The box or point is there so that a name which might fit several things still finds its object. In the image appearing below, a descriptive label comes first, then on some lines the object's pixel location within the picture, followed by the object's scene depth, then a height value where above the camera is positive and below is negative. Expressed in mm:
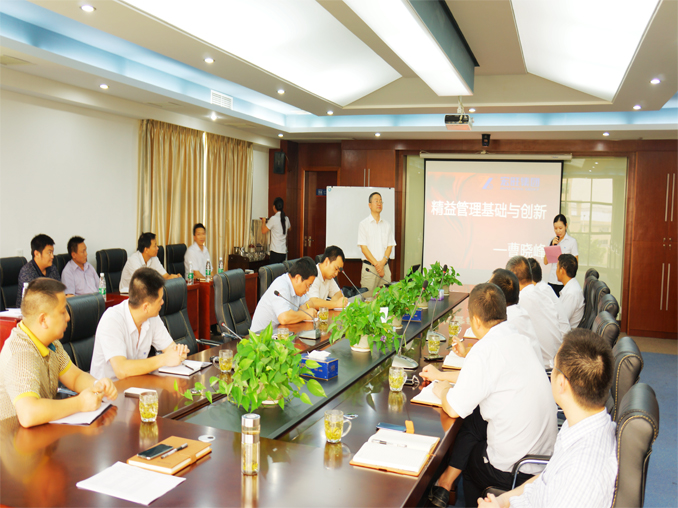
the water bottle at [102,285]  5066 -725
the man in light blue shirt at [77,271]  5352 -600
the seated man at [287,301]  3820 -625
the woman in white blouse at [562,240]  7141 -265
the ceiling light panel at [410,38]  3020 +1172
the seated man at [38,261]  4758 -454
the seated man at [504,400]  2244 -761
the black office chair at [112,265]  5941 -595
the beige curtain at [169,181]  6762 +433
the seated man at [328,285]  4555 -654
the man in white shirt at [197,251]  7082 -492
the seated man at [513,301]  3053 -509
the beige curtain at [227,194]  7979 +319
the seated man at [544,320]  3932 -736
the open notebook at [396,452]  1701 -793
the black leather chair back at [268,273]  4912 -554
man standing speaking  7215 -324
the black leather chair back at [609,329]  2844 -585
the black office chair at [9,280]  4820 -635
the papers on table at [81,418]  1957 -765
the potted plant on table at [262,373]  1946 -579
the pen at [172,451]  1695 -766
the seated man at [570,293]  4797 -654
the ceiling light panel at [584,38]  3551 +1437
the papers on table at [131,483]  1485 -782
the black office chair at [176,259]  6895 -597
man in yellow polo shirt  1938 -611
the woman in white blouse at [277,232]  9086 -285
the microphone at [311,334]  3438 -767
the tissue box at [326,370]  2643 -763
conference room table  1498 -789
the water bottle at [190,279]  5884 -730
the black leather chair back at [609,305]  3492 -562
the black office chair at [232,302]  4043 -681
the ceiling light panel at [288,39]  3848 +1503
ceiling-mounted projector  5234 +954
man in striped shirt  1533 -644
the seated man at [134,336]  2648 -649
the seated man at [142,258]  5715 -493
